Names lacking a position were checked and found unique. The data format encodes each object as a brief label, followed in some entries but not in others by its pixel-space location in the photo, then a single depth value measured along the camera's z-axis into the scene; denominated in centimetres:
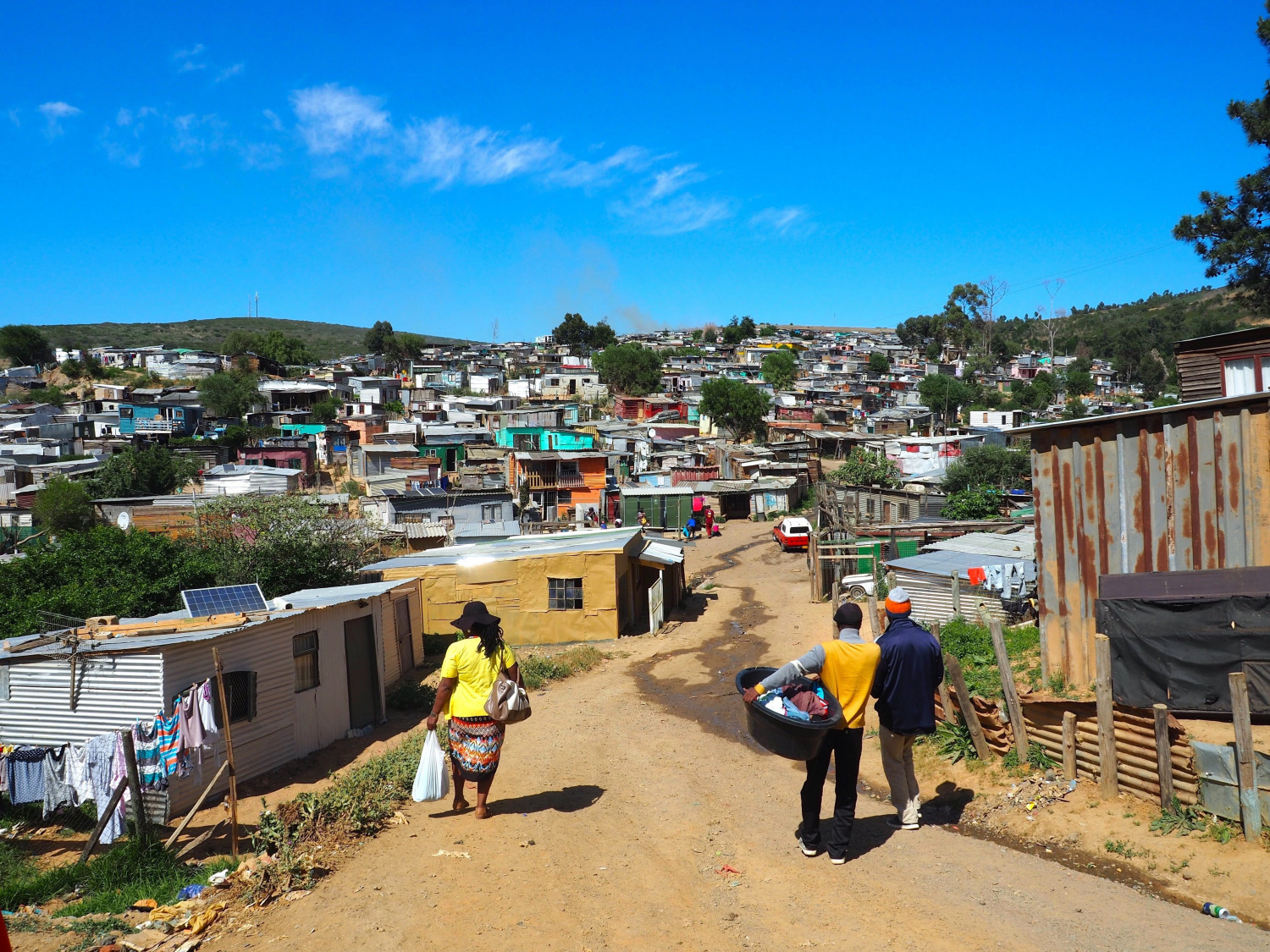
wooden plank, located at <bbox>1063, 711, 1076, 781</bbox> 711
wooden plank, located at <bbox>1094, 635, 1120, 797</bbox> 677
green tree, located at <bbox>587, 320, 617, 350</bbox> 11825
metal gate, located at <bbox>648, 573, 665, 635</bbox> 2022
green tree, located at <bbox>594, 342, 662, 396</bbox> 8094
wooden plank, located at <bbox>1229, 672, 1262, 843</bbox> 578
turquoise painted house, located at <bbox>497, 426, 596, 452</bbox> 4728
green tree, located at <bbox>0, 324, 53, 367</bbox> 8169
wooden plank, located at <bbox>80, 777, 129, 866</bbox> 772
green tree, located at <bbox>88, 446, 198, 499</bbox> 3953
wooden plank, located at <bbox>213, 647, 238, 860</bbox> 704
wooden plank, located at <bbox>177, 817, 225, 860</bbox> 775
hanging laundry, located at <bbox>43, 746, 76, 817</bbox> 880
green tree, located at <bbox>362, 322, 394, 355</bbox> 11094
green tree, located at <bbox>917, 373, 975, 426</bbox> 7300
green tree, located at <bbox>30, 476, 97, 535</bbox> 3369
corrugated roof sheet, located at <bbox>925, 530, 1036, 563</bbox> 1733
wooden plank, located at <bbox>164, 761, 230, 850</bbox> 748
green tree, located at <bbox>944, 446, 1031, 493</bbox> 3700
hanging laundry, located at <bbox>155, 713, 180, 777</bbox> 879
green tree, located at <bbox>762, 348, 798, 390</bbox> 8412
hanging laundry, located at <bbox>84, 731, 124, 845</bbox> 857
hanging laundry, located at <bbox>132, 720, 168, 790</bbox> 875
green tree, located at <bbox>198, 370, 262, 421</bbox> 5919
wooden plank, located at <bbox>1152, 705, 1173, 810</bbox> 631
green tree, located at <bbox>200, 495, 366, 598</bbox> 1852
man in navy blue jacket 577
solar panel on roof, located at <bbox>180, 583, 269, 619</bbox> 1152
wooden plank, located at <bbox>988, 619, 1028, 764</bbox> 755
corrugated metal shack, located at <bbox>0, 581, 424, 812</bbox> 905
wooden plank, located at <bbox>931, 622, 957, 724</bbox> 838
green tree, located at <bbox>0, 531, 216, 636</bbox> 1498
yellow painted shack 1895
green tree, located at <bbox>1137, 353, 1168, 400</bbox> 8350
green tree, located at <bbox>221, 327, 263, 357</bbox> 8608
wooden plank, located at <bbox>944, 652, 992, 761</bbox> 783
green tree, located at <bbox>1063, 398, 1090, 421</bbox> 6059
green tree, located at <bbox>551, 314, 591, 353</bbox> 11838
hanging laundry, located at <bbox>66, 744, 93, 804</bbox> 870
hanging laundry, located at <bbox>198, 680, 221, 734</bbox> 905
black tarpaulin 766
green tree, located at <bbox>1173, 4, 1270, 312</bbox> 2472
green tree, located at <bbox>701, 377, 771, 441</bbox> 6038
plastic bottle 505
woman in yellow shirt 644
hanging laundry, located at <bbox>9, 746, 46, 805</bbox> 891
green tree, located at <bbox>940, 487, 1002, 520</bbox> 3036
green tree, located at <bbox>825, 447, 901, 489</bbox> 3867
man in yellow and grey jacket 546
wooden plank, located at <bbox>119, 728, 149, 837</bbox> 799
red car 3416
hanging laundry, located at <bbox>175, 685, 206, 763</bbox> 893
